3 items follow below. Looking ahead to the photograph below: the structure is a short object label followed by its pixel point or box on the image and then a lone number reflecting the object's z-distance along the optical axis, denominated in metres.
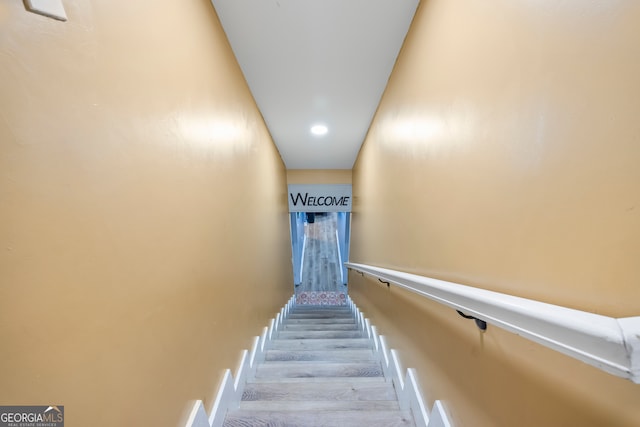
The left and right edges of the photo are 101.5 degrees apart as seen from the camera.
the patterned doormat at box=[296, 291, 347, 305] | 6.56
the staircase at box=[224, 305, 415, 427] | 1.37
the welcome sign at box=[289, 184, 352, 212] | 4.61
